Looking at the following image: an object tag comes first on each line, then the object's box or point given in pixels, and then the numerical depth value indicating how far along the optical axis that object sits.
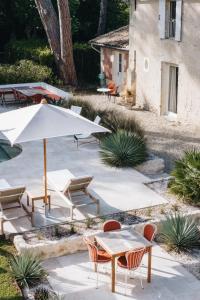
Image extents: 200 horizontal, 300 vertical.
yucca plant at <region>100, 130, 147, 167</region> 15.95
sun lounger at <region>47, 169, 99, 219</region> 12.67
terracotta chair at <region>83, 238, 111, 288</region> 9.65
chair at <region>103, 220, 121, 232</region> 10.55
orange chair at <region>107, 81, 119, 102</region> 28.11
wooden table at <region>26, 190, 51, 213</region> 12.34
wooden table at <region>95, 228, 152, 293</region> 9.55
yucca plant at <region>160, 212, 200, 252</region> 11.12
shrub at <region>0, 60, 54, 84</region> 29.94
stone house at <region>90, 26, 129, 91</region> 28.75
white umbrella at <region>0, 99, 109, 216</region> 11.38
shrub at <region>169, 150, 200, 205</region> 13.20
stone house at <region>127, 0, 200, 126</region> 21.67
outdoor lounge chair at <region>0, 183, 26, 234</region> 11.90
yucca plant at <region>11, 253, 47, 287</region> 9.40
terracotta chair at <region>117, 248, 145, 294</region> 9.32
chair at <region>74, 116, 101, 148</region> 18.53
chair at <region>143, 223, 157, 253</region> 10.20
